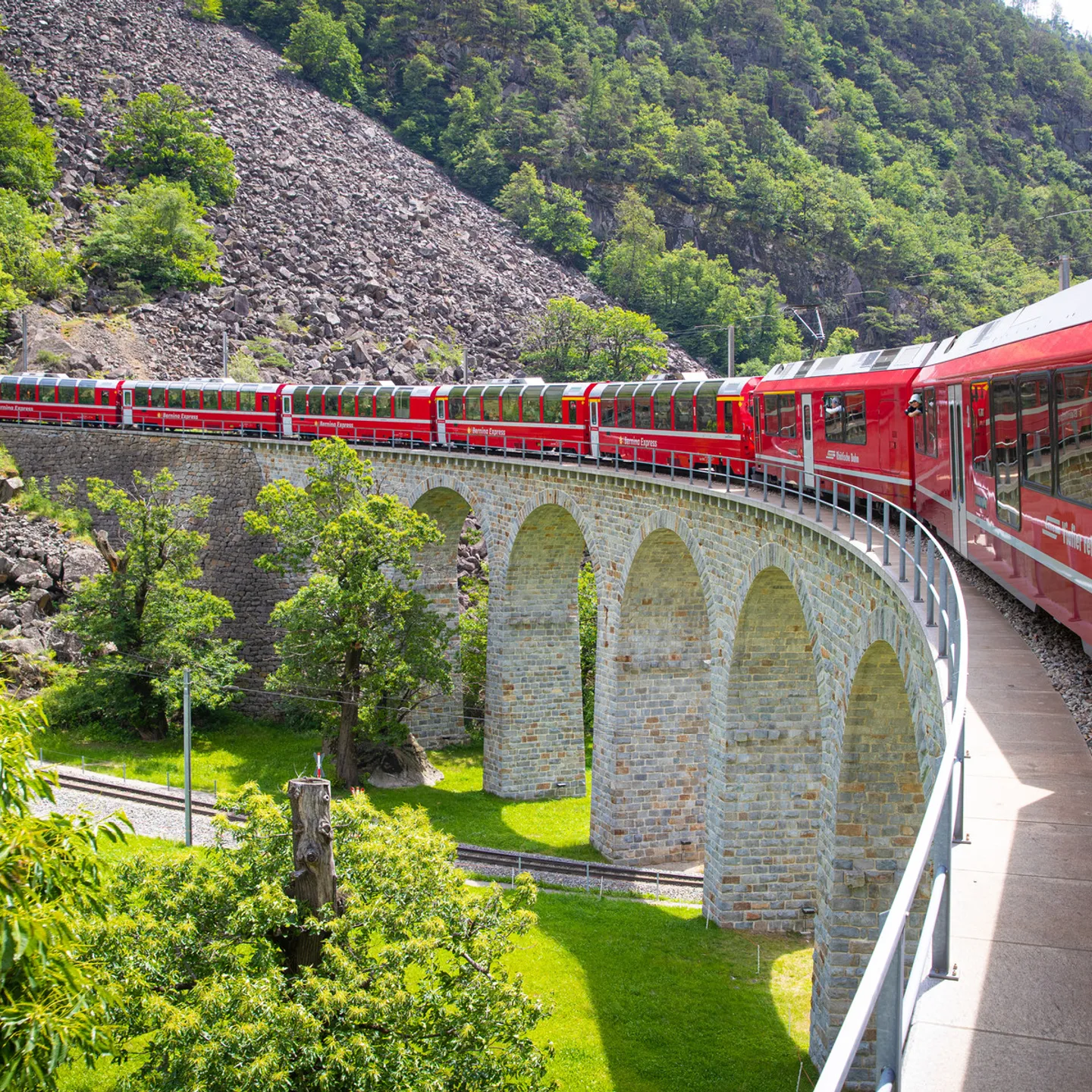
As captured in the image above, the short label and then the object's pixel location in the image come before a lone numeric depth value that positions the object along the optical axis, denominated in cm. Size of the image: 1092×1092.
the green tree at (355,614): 3195
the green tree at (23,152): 6962
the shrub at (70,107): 8031
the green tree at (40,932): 771
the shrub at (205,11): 10581
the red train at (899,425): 1102
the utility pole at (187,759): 2708
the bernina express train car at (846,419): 1931
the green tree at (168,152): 7894
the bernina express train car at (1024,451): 1051
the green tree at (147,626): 3597
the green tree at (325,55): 10488
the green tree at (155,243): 6719
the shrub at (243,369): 5866
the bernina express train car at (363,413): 3981
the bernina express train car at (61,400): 4950
